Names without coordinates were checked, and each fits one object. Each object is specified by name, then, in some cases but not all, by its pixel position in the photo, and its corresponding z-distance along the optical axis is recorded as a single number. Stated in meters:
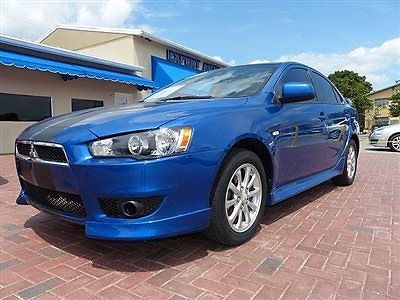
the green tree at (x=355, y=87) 45.81
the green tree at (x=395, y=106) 40.97
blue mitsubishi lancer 2.18
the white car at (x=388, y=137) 12.78
